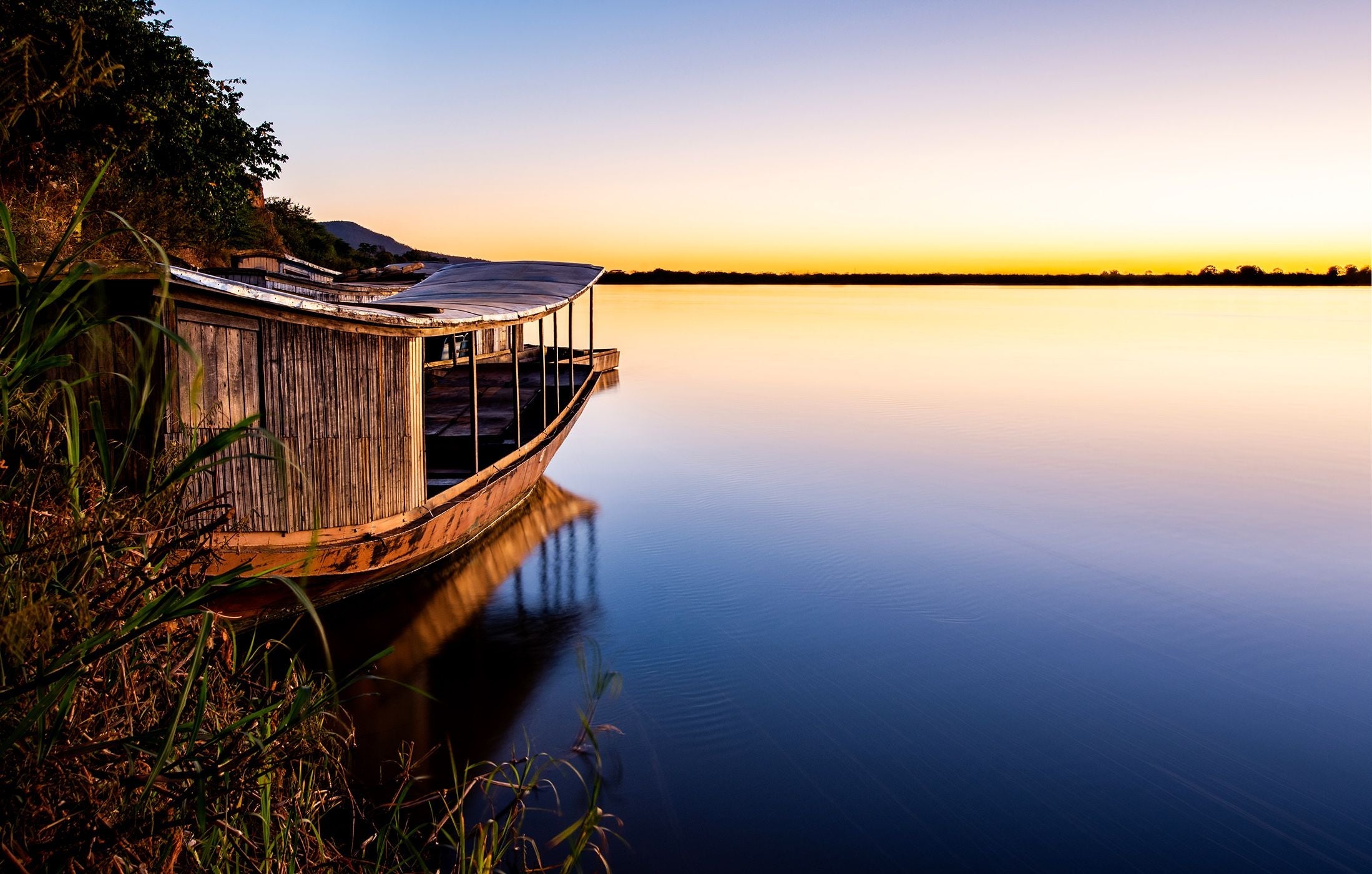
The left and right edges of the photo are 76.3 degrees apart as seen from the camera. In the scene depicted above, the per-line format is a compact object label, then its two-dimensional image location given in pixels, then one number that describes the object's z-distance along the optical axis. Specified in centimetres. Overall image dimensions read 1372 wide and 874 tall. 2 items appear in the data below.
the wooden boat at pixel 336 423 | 619
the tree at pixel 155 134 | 1502
